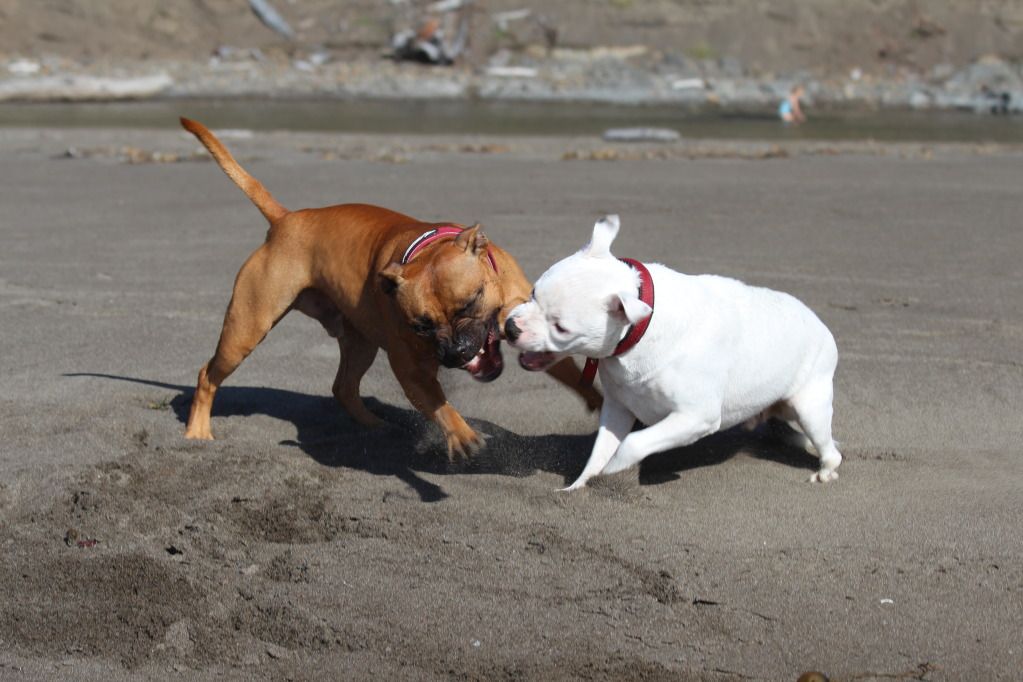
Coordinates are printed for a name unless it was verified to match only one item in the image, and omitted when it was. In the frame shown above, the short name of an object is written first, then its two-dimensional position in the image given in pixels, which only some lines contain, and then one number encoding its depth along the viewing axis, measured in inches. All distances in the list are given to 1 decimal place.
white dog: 370.3
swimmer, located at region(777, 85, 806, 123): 1904.5
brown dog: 405.7
